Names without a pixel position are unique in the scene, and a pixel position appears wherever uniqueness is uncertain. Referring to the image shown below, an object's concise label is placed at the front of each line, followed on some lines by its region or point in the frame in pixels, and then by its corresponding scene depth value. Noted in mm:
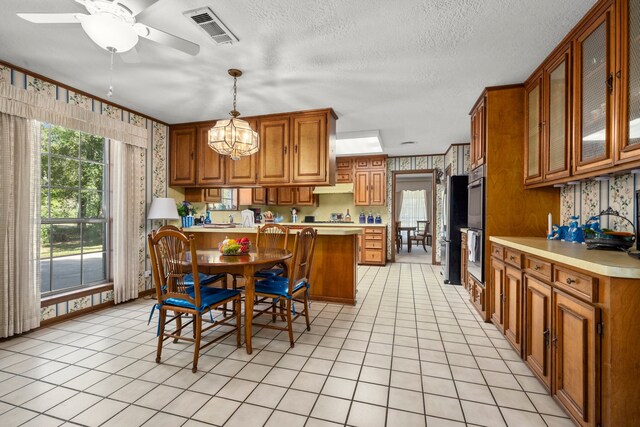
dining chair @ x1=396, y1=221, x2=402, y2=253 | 8791
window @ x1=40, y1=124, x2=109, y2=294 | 3070
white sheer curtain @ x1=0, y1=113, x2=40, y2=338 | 2578
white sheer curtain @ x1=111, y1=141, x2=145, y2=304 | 3645
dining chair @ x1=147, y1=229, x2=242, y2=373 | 2096
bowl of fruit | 2592
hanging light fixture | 2945
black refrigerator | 4617
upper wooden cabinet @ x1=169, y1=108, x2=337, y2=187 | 3846
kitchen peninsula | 3666
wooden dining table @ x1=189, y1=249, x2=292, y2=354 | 2277
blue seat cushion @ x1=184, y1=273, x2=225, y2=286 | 2875
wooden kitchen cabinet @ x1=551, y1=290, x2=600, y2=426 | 1364
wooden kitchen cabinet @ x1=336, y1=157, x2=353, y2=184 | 6814
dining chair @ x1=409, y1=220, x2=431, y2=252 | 8604
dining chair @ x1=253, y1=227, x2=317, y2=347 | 2498
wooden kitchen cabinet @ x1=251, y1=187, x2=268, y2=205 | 6461
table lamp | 3879
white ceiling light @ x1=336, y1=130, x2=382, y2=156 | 4895
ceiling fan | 1491
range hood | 6620
